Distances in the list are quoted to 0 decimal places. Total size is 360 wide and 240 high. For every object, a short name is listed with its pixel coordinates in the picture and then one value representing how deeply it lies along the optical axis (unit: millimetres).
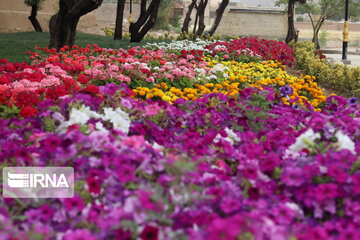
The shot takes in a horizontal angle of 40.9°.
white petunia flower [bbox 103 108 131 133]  3281
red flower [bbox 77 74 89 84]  5323
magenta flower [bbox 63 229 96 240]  1883
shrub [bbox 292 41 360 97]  9703
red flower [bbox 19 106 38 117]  3496
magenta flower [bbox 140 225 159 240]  1988
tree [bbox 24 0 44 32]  21902
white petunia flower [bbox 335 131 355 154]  2868
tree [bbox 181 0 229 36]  19812
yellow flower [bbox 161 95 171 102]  5270
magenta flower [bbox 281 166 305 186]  2383
